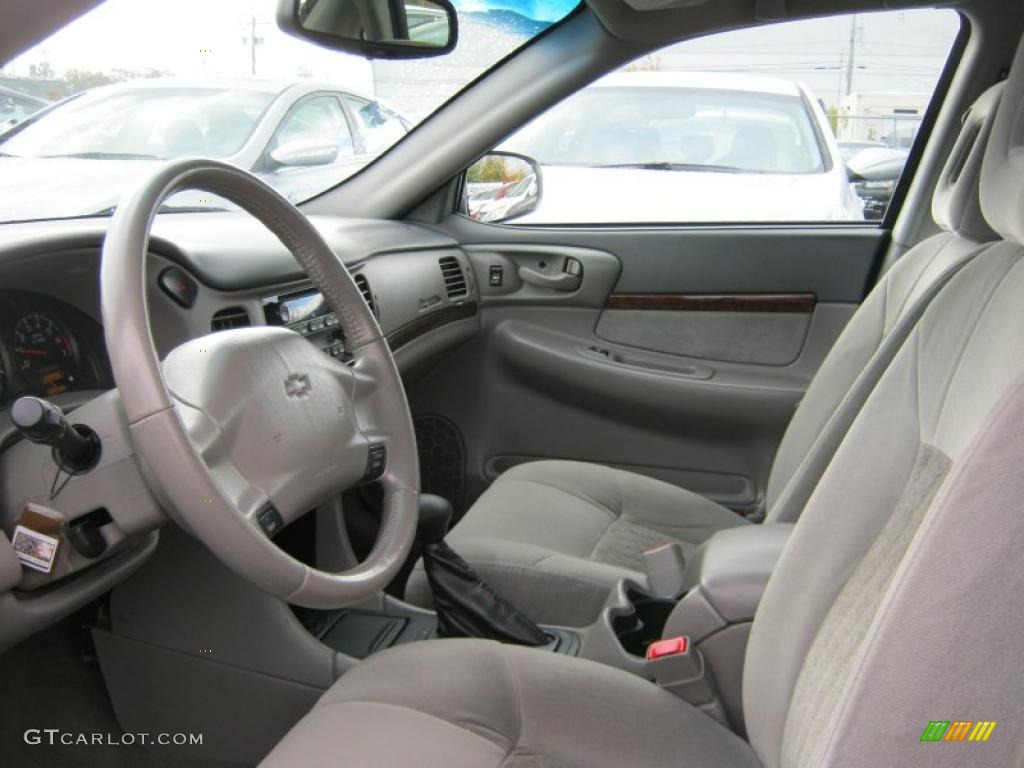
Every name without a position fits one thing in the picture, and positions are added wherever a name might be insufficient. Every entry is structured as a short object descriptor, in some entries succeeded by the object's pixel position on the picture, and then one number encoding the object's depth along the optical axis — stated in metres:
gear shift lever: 1.76
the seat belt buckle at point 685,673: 1.42
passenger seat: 1.74
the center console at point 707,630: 1.43
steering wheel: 1.10
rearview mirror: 1.93
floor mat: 1.85
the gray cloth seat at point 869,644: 0.88
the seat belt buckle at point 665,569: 1.69
